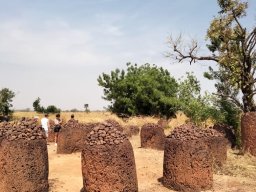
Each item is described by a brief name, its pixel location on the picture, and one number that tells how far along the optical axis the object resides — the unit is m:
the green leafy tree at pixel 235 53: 11.31
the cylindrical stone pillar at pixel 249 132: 8.39
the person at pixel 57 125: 10.40
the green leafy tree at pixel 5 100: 23.35
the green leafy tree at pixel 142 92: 21.10
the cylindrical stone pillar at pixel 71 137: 8.29
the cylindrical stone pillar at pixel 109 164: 4.59
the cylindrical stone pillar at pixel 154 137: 9.05
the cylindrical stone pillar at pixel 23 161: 4.76
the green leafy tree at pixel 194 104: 12.50
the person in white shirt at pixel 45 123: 10.07
